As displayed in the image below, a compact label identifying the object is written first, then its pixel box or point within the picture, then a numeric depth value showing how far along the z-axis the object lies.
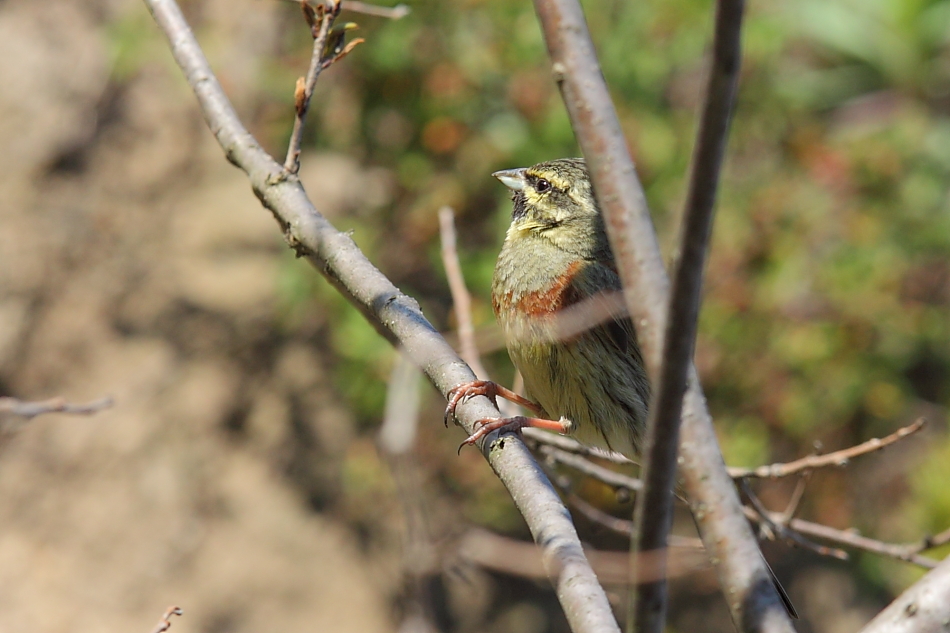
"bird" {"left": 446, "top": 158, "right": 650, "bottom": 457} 6.30
